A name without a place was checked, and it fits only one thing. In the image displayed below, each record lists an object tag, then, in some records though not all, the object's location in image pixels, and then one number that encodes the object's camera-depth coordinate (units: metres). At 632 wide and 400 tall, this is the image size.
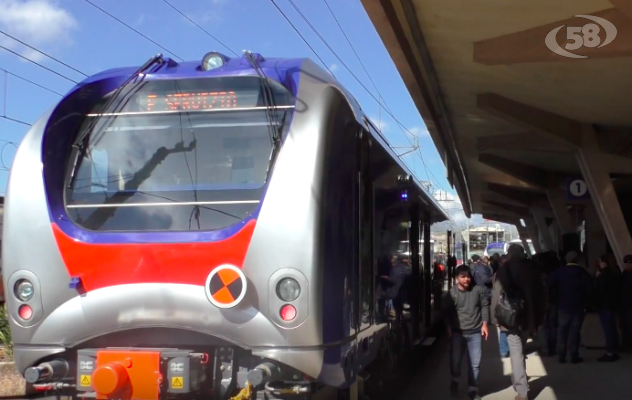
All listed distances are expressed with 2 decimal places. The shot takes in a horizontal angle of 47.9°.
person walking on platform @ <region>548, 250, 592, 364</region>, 10.55
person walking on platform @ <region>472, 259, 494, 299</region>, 13.80
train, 4.66
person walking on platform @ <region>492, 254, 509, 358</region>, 10.61
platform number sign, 18.72
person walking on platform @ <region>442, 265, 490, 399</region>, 8.33
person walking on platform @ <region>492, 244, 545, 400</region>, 7.83
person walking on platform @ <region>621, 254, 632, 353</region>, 11.11
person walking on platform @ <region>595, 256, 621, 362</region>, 11.06
